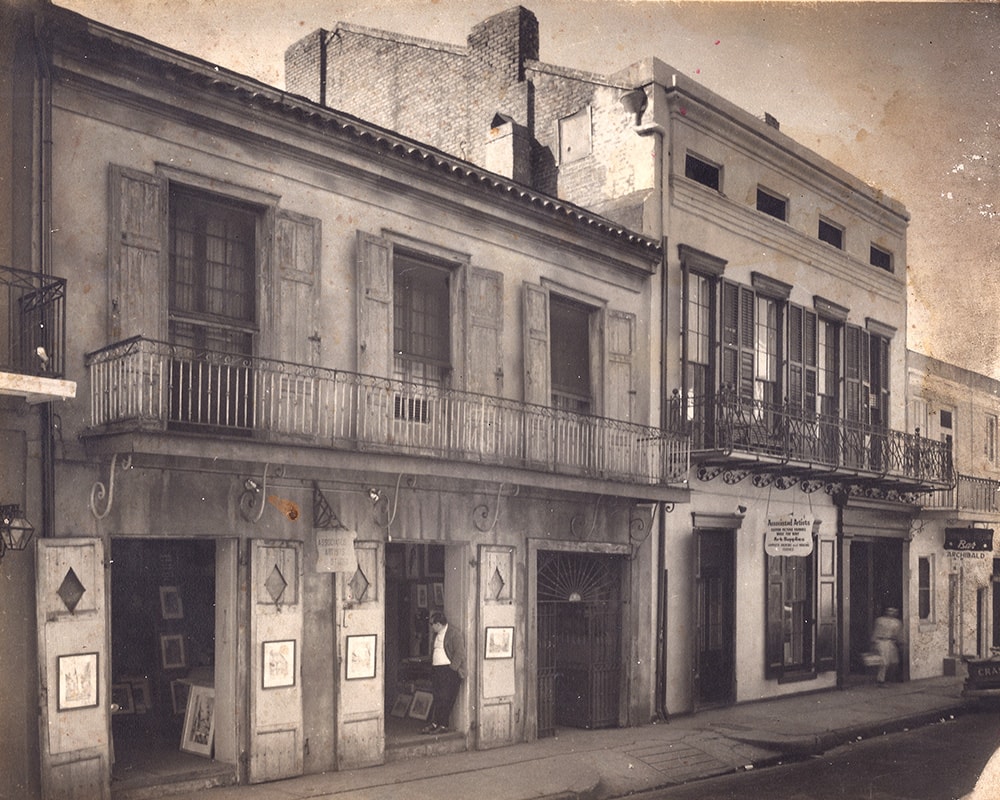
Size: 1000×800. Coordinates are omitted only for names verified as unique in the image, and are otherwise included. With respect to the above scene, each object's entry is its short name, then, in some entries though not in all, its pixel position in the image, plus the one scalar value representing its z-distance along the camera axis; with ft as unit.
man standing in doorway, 40.19
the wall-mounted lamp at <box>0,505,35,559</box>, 27.09
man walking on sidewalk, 67.62
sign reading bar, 69.05
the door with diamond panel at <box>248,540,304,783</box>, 33.01
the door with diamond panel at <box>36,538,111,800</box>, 27.76
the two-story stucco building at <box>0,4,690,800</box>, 28.86
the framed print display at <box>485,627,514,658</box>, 41.42
